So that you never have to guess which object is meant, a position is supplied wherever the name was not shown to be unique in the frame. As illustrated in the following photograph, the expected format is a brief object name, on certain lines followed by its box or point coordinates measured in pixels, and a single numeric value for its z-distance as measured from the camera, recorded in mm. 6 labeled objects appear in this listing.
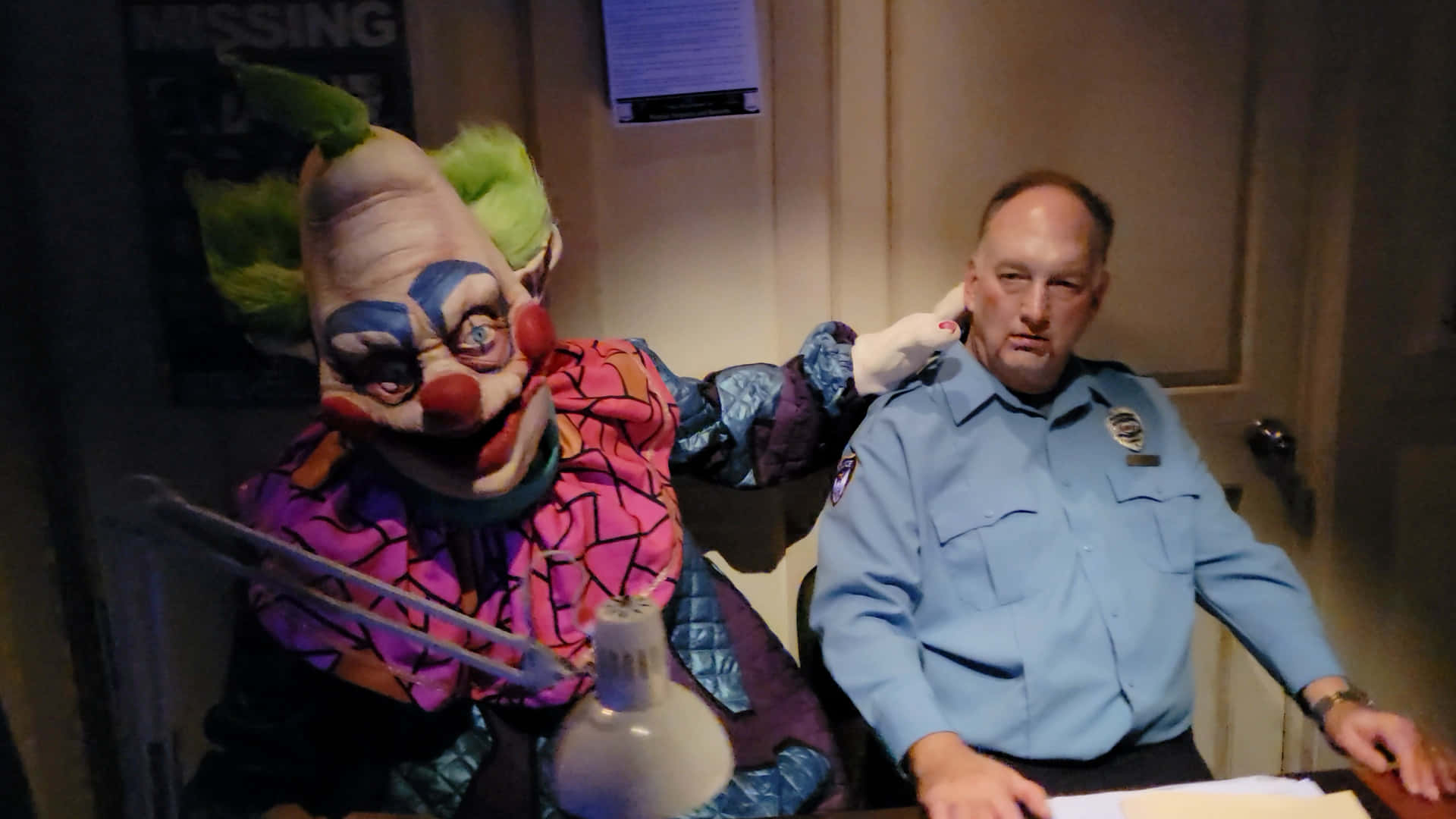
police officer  1068
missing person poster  1081
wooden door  1286
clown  892
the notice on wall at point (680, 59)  1209
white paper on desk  786
